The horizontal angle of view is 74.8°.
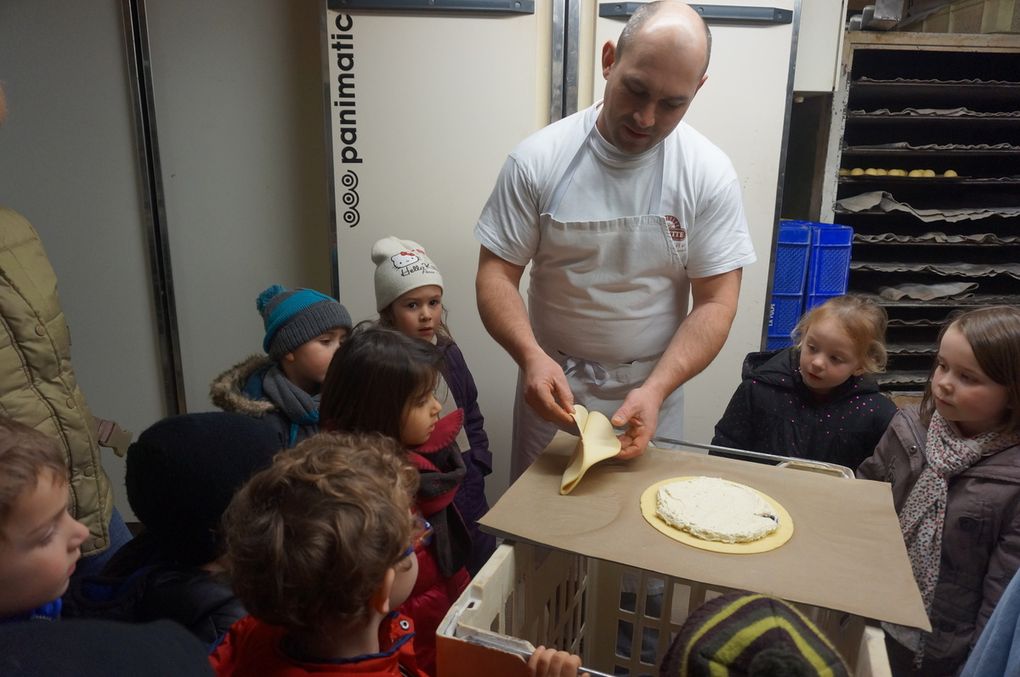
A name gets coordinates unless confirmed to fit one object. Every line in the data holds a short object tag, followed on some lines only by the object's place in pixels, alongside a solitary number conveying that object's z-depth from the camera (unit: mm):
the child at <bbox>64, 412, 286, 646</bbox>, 858
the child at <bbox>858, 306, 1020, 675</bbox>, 1151
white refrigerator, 1849
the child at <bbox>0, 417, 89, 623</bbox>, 686
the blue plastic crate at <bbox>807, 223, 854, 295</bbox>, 2166
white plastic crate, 760
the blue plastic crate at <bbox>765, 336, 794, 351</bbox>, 2234
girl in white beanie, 1539
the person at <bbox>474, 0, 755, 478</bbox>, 1360
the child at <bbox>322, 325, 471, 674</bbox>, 1127
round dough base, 952
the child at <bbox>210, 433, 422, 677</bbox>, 673
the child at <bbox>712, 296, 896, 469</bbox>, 1459
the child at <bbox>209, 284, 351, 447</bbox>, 1369
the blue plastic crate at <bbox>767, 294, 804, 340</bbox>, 2209
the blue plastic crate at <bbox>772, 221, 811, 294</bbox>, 2164
